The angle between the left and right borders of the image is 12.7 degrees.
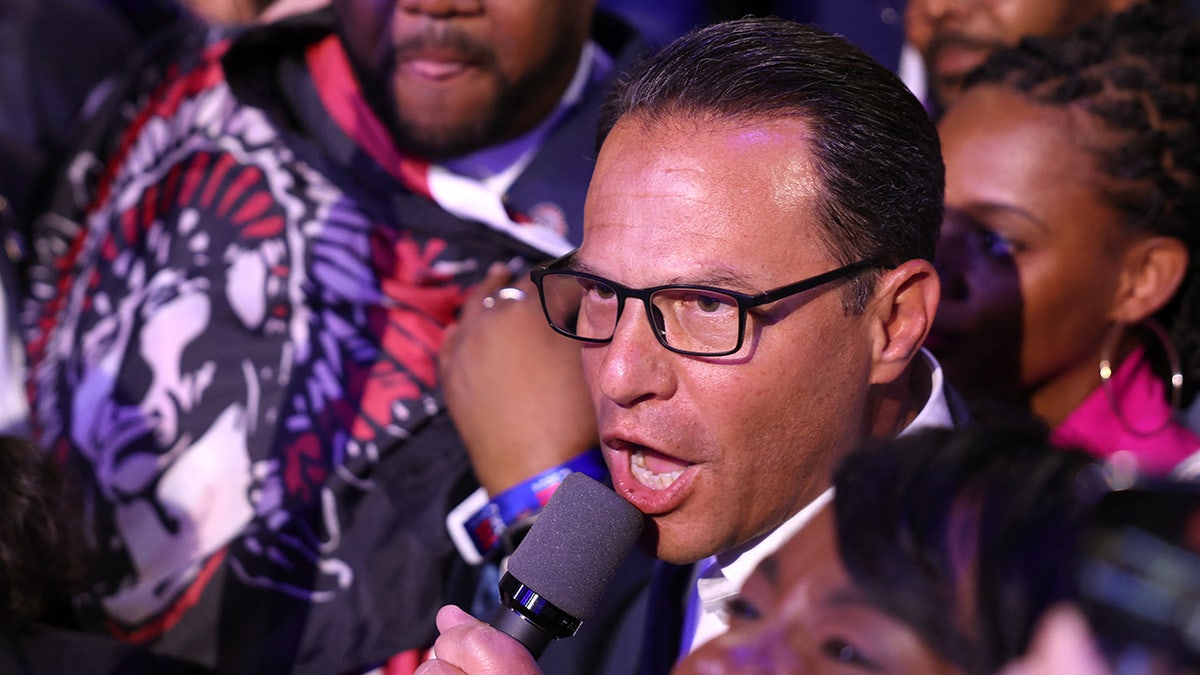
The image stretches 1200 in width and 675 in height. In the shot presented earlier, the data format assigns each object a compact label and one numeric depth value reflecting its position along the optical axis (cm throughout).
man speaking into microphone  314
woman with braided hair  342
